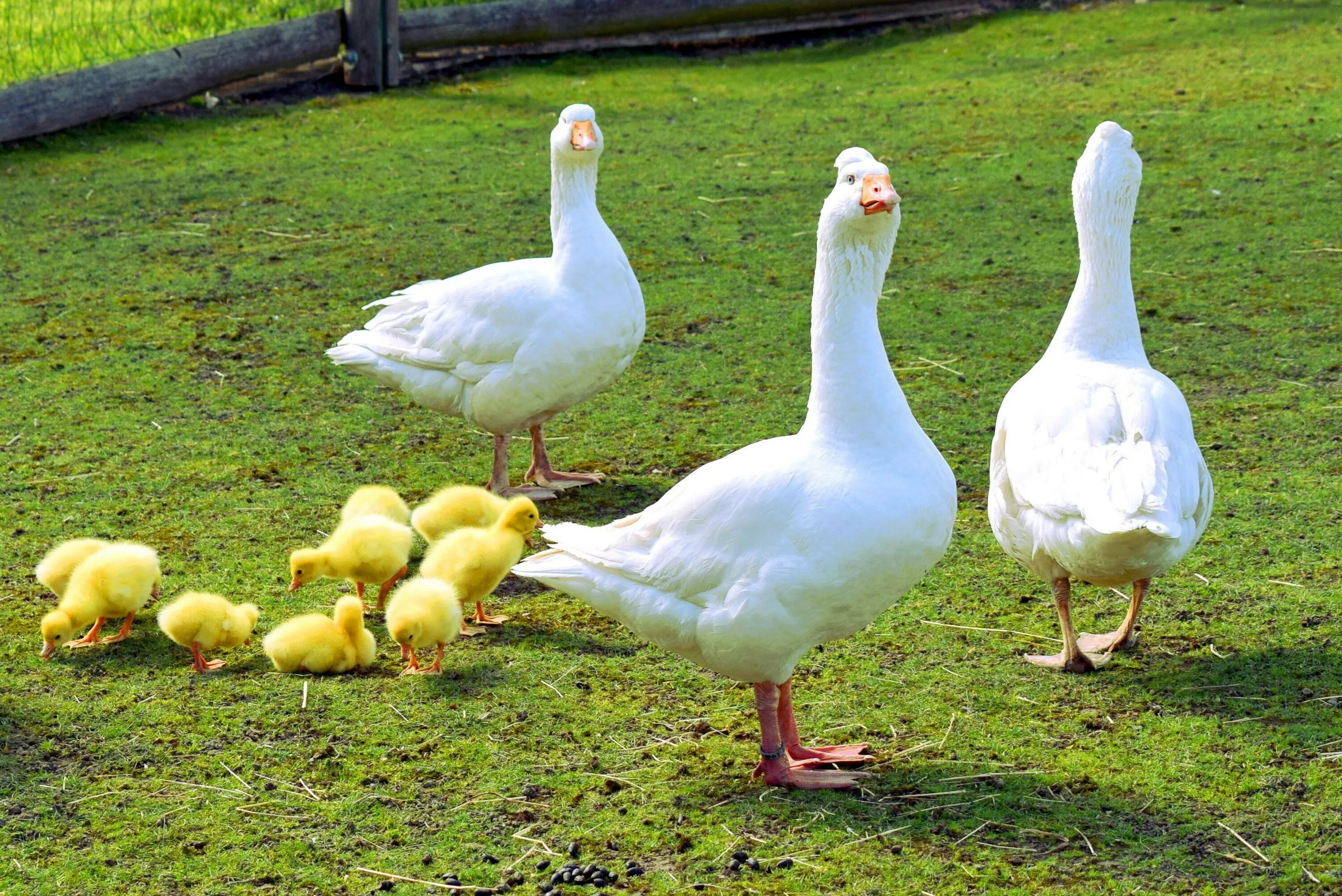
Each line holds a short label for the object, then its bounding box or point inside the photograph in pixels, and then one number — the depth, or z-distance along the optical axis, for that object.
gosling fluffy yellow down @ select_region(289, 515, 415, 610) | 9.41
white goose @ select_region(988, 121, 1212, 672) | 7.96
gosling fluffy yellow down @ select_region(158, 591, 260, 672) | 8.61
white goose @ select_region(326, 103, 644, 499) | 11.20
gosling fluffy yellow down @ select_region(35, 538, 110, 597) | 9.43
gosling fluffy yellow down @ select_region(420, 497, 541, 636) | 9.20
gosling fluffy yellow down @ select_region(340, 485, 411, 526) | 10.23
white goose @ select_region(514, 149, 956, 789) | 7.02
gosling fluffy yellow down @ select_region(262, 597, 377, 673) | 8.70
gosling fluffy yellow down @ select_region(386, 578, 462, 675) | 8.62
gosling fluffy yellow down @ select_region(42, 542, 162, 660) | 8.90
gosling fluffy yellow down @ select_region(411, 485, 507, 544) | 10.27
